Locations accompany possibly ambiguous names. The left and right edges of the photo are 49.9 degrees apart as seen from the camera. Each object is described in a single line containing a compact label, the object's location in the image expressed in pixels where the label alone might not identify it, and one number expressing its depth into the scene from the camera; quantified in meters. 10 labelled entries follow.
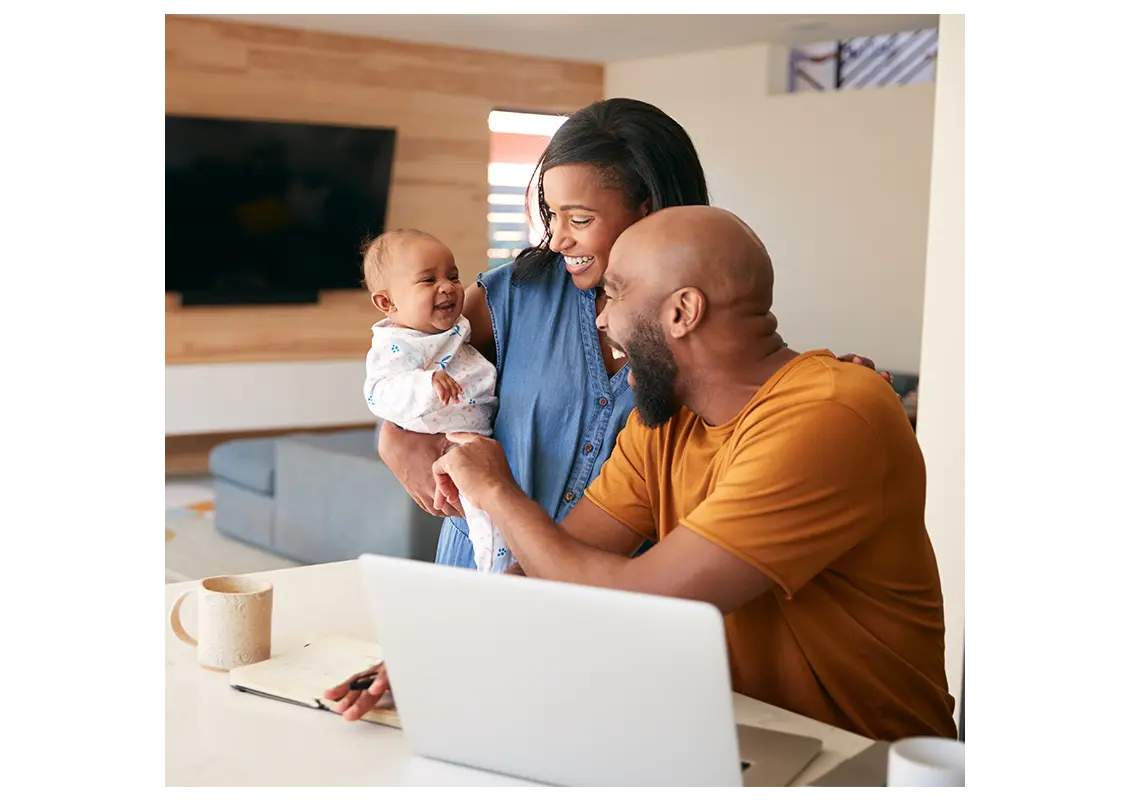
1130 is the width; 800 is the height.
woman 1.46
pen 1.21
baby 1.62
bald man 1.15
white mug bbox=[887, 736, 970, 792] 0.94
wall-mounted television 5.92
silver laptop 0.94
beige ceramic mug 1.32
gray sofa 3.79
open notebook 1.22
